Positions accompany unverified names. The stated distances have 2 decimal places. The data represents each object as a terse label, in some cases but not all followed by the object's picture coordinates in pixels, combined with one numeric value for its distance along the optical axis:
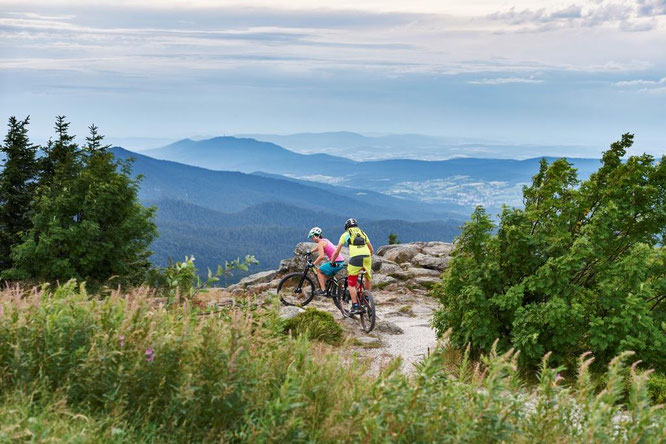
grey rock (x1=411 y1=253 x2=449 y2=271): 31.81
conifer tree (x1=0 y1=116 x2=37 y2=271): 33.94
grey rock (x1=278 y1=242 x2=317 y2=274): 29.34
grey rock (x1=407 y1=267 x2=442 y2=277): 29.72
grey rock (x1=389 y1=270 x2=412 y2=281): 29.09
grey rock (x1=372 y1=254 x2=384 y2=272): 30.84
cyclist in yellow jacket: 14.74
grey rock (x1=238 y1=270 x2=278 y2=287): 31.11
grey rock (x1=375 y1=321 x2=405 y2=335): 15.58
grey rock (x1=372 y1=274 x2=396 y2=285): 27.56
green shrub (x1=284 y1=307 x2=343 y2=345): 13.07
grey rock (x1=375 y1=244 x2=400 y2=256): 37.66
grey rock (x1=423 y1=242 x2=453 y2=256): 35.13
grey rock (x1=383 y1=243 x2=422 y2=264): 34.88
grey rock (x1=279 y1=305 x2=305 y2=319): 14.11
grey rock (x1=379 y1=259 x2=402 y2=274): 30.08
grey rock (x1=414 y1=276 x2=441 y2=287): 27.45
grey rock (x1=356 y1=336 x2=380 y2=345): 13.95
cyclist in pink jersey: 16.44
